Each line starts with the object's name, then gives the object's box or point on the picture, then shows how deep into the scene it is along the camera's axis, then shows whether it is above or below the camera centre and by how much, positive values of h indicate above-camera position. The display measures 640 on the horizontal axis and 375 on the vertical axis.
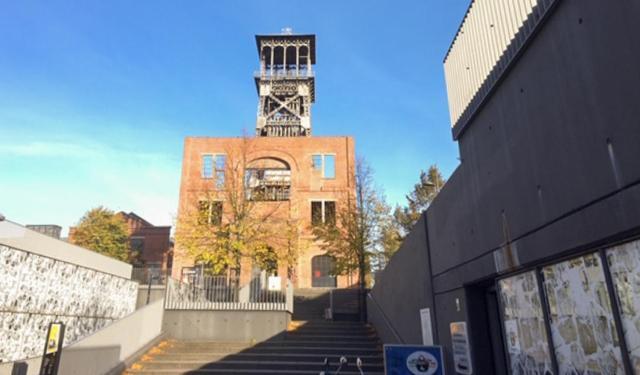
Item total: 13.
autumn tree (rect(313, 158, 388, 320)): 22.90 +4.51
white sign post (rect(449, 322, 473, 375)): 6.19 -0.59
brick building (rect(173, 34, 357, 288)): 23.64 +10.38
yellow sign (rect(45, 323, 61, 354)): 8.31 -0.45
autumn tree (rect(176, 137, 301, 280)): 20.05 +4.31
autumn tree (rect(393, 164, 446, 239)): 35.34 +9.47
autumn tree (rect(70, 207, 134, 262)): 34.72 +6.91
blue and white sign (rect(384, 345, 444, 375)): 5.95 -0.70
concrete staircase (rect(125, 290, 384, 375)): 10.90 -1.16
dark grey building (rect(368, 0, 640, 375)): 3.07 +1.13
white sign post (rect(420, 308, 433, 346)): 8.03 -0.32
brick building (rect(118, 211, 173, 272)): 39.28 +6.77
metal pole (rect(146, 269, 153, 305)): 16.94 +1.00
